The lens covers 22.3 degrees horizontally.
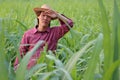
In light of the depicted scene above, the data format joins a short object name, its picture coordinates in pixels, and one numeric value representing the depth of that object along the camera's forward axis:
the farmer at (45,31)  3.63
